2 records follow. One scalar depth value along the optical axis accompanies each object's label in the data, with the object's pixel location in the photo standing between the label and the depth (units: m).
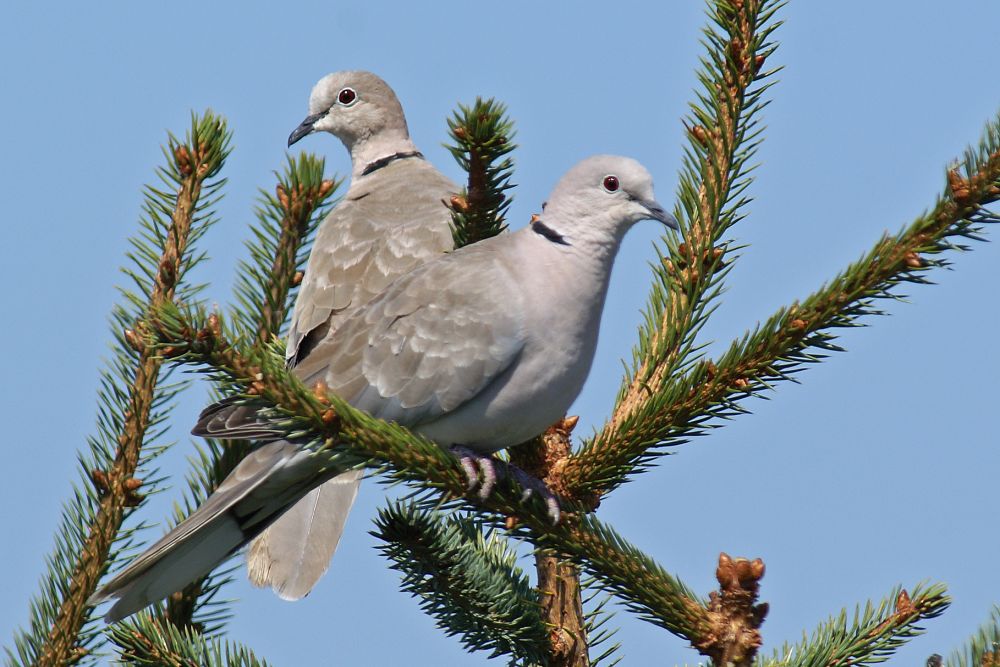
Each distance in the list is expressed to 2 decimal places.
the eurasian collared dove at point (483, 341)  6.55
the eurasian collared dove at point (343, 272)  8.13
